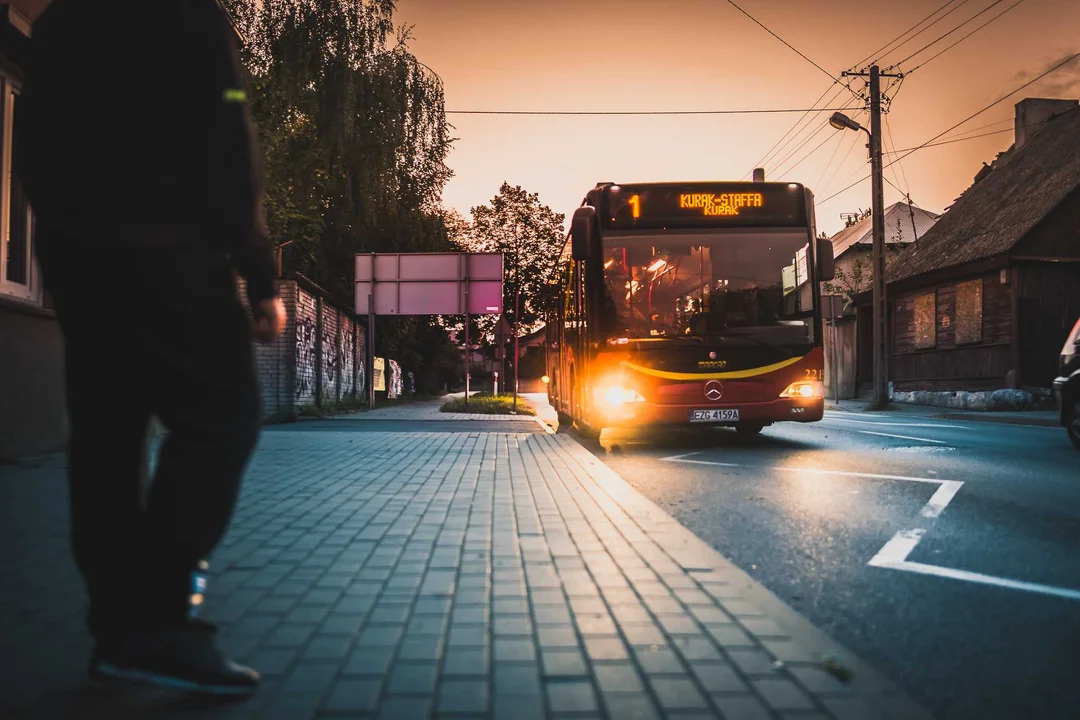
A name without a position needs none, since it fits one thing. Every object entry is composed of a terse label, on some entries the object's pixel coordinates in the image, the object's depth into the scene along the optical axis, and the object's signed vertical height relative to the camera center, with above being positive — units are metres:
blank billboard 23.73 +2.77
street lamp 24.28 +7.32
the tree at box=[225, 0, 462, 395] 16.06 +5.57
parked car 10.20 -0.04
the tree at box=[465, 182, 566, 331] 54.72 +9.68
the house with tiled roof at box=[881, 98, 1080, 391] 23.92 +3.20
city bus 10.59 +1.00
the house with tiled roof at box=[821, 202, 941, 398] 35.59 +2.18
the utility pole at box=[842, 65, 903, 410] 23.20 +3.46
